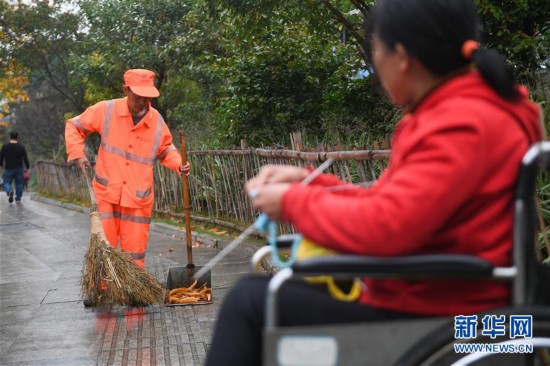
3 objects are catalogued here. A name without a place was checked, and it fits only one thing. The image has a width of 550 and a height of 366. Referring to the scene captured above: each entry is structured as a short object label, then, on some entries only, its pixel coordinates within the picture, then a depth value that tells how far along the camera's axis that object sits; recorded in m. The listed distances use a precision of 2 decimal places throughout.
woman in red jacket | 2.14
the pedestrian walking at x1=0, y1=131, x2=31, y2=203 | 22.55
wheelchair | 2.15
